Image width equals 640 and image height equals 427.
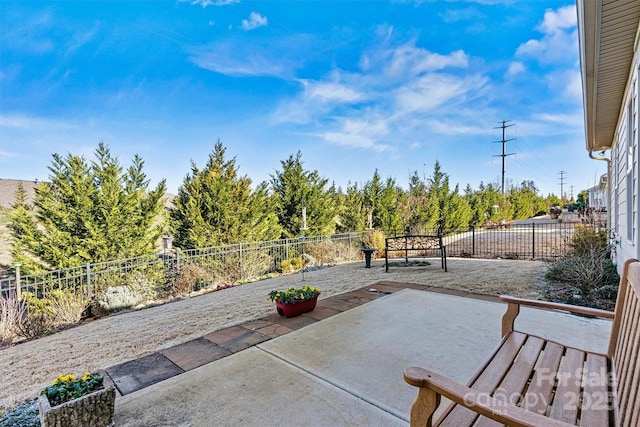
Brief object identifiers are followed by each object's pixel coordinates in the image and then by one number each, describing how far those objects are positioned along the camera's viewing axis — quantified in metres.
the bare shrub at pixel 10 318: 4.22
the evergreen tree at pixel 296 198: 10.32
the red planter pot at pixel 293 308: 3.81
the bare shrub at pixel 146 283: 6.28
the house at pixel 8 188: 11.97
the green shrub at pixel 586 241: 5.98
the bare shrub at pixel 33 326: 4.30
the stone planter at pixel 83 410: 1.69
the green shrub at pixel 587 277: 4.13
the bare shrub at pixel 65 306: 5.02
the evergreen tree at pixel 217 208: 8.04
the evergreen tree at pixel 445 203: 15.85
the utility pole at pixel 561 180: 43.44
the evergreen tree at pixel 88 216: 6.27
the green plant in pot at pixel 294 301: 3.80
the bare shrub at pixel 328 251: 9.56
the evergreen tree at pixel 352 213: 12.15
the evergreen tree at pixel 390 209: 12.92
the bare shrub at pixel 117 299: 5.64
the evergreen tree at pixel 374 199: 12.94
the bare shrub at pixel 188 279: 6.73
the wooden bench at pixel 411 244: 6.87
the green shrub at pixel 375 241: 10.41
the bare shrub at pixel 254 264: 7.91
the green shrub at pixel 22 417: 1.93
